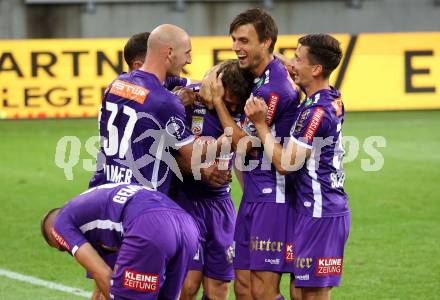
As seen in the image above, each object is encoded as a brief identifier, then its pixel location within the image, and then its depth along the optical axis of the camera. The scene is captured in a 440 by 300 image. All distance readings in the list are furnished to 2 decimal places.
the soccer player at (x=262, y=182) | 14.37
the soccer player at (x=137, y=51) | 15.74
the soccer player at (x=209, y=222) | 15.74
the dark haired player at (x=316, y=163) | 13.74
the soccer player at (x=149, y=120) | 13.98
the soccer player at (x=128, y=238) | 11.77
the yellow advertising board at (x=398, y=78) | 38.78
